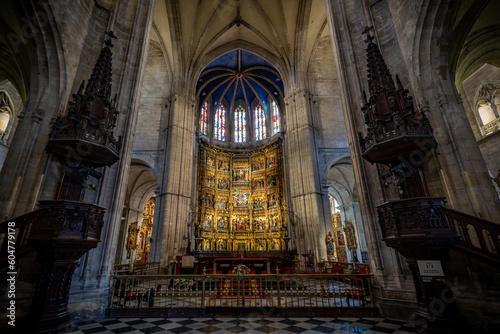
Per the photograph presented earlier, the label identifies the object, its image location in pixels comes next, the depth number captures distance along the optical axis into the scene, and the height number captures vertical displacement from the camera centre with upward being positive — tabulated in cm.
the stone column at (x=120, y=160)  575 +303
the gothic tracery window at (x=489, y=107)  1233 +730
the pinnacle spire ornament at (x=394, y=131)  537 +272
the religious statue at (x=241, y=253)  1396 +45
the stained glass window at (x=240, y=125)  2506 +1355
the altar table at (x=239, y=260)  1097 +2
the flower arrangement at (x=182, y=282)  762 -60
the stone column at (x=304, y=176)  1476 +522
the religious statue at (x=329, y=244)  1424 +83
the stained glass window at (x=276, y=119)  2365 +1327
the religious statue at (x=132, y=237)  2053 +214
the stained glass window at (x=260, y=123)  2470 +1356
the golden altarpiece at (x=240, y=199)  1920 +501
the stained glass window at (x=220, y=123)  2450 +1352
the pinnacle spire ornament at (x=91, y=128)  557 +307
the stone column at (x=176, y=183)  1436 +495
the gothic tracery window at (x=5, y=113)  1275 +788
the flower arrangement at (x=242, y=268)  792 -28
